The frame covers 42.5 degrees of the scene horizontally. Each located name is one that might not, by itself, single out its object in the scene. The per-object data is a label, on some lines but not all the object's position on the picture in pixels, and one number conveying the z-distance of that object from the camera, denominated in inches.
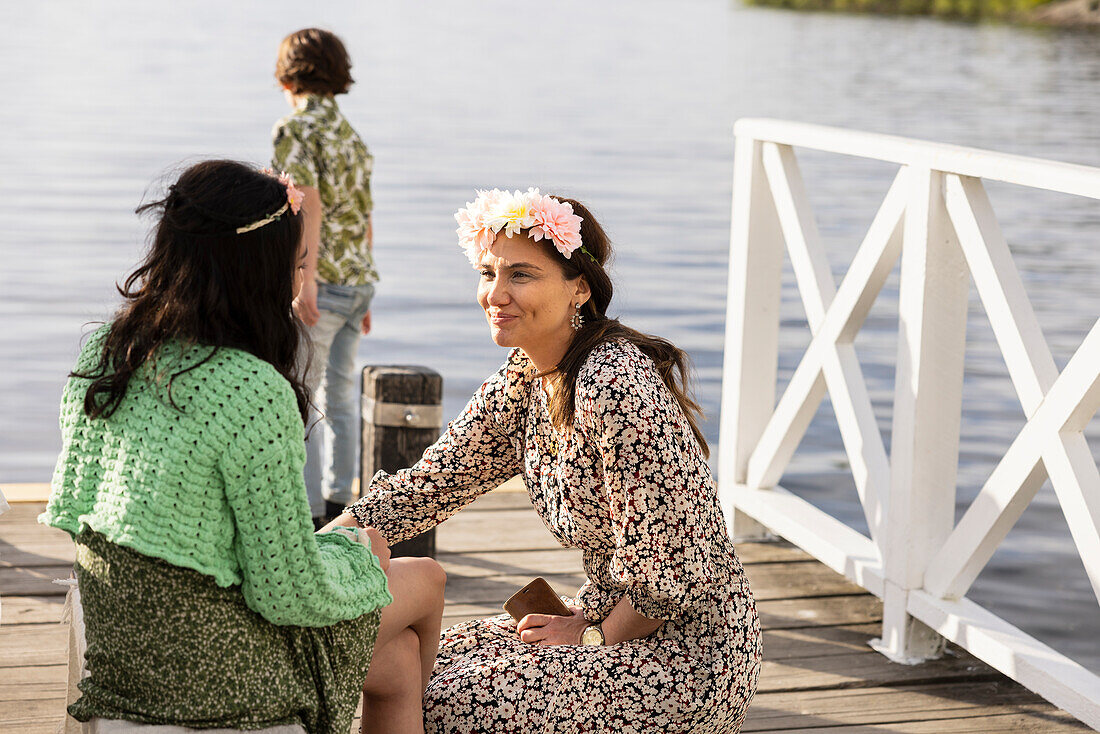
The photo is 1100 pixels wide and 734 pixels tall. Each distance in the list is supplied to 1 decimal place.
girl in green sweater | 75.2
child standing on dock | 155.2
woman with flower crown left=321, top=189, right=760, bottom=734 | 92.0
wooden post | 145.9
